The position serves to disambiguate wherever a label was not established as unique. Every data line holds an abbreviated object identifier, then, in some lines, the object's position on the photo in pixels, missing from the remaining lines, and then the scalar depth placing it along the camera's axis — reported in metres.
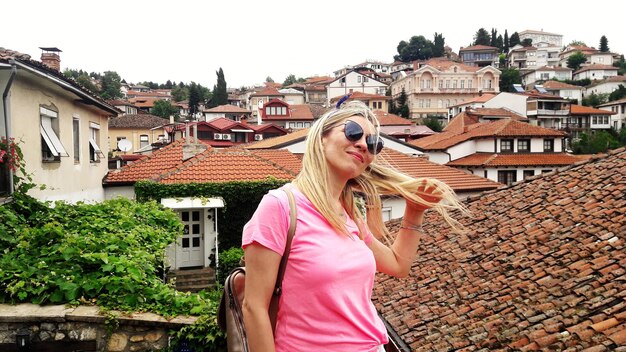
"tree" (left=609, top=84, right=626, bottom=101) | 75.62
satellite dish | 19.28
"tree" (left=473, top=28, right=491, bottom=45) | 128.62
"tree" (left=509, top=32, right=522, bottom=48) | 128.50
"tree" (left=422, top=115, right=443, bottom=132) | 67.50
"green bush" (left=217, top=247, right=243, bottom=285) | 13.91
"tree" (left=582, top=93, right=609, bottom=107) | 79.44
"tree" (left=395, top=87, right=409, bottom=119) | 84.31
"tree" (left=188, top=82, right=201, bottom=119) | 90.50
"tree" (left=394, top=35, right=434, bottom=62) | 125.69
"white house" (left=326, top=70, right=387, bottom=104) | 87.69
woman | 1.80
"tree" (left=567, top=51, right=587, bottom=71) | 106.89
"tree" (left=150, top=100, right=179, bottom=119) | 82.69
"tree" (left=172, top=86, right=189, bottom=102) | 118.94
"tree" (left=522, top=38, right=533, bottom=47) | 127.83
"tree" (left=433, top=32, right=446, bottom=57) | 126.56
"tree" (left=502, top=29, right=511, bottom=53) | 127.06
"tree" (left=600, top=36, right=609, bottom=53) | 119.38
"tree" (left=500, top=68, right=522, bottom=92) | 92.85
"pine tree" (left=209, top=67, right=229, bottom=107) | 90.81
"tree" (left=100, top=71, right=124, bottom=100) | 102.94
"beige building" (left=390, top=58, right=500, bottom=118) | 85.00
